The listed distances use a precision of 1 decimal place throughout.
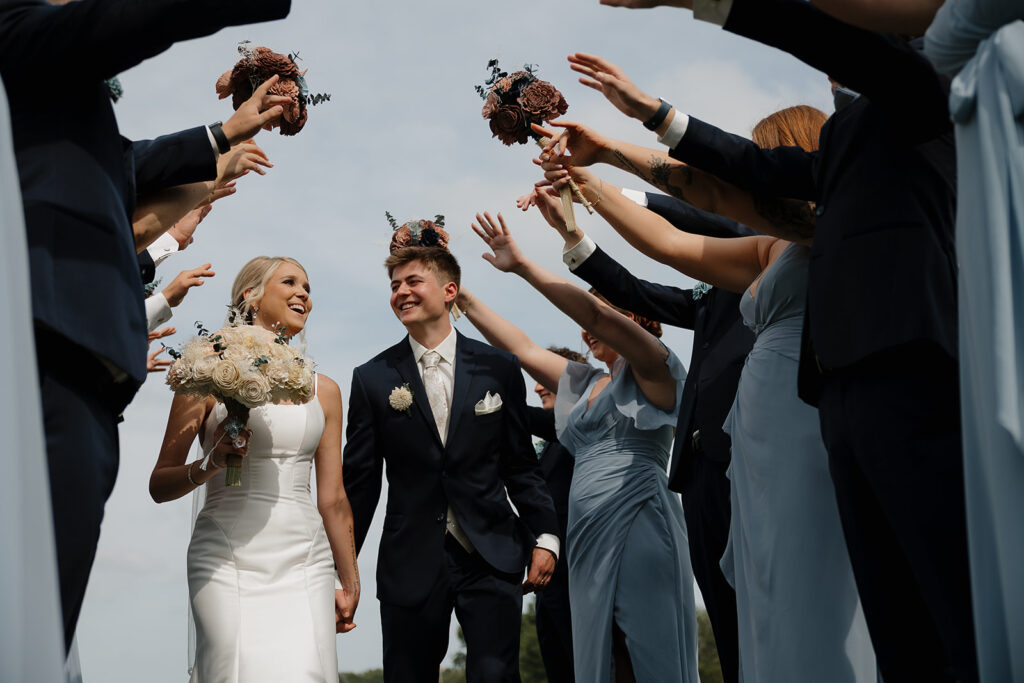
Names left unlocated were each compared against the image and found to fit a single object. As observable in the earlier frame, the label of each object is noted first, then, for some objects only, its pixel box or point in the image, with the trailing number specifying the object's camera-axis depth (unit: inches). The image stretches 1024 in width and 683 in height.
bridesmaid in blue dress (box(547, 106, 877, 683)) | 144.4
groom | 237.6
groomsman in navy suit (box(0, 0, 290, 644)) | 109.3
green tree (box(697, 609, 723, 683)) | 615.8
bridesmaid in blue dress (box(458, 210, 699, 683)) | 255.4
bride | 198.4
